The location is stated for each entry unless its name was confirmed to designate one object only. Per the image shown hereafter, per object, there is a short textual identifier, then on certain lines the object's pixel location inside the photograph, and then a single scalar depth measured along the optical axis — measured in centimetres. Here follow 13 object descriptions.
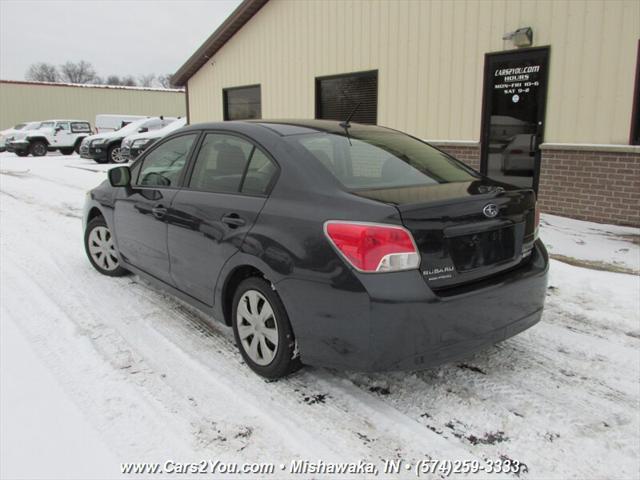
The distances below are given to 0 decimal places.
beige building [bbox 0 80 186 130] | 3447
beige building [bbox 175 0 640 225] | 755
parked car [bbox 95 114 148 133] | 2753
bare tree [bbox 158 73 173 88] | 8826
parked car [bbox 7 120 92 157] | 2459
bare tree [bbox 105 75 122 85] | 8856
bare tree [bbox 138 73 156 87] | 9362
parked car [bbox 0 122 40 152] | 2577
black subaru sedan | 267
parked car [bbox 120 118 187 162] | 1728
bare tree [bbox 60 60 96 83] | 8544
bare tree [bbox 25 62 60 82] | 8281
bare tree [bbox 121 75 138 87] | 8989
